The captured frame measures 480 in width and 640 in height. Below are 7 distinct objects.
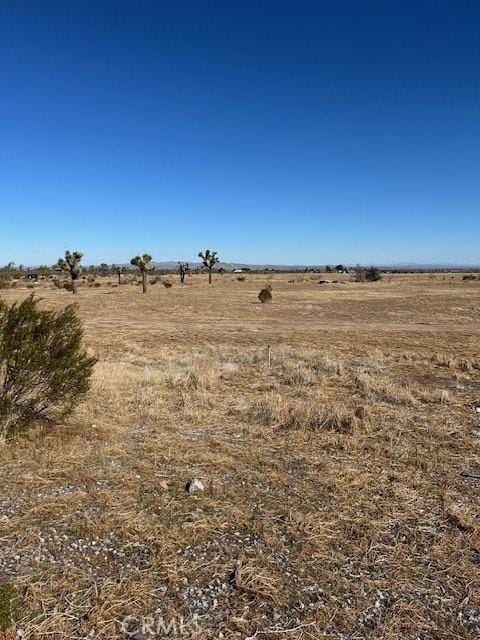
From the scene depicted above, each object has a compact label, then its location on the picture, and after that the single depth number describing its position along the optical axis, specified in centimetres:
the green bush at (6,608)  272
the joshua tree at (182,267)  7721
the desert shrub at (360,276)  8744
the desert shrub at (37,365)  652
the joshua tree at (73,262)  5547
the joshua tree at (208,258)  7981
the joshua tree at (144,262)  5416
